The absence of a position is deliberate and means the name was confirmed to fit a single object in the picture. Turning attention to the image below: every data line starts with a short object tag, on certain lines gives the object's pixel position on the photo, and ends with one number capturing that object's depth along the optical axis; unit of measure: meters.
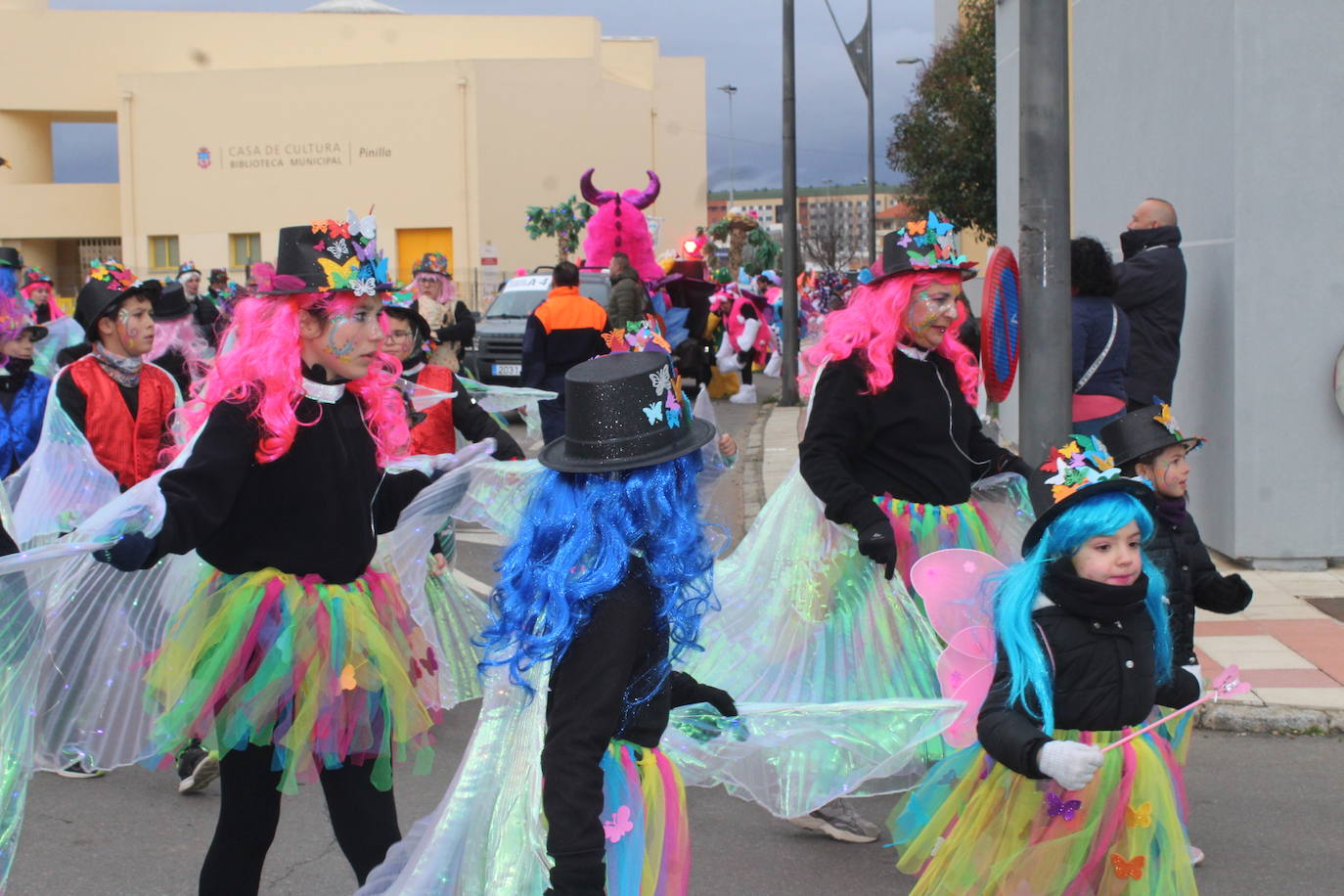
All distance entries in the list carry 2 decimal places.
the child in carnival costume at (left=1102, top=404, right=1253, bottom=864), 4.18
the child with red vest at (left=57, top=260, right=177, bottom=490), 5.98
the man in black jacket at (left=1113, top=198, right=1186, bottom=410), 7.48
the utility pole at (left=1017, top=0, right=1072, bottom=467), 5.75
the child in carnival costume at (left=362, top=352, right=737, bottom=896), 2.59
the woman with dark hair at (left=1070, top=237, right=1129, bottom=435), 6.86
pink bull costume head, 13.74
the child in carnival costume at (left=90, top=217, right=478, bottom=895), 3.46
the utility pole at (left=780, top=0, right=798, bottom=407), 18.69
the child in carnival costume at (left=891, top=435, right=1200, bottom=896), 3.31
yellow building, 41.91
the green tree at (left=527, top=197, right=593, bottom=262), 29.33
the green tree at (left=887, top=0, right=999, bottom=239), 23.20
